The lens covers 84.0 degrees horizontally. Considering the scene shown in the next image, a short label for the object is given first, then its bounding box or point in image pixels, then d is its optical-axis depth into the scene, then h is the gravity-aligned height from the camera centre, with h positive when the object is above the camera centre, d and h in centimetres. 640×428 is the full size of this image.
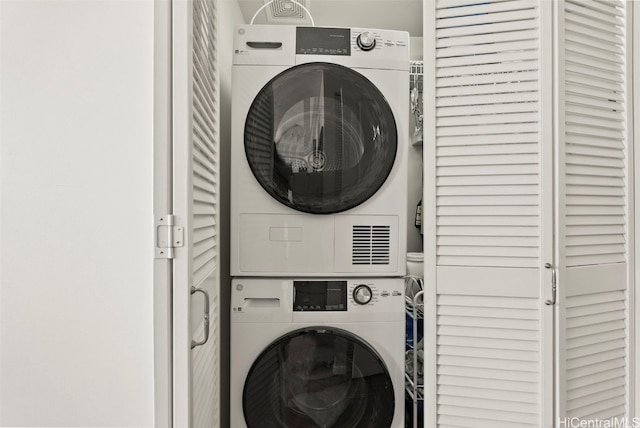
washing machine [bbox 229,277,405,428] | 149 -64
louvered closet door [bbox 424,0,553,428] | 123 -1
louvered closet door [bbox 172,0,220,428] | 85 +1
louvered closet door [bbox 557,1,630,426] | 123 +1
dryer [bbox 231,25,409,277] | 153 +26
